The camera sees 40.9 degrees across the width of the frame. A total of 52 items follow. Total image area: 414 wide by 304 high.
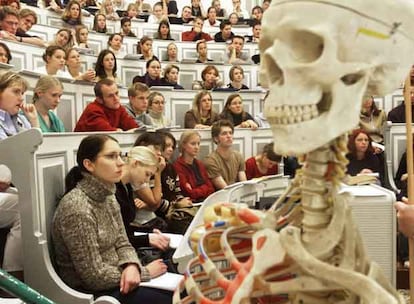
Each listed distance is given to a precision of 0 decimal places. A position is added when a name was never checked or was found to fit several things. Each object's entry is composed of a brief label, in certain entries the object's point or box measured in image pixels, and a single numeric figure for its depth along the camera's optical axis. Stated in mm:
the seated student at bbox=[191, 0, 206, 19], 11391
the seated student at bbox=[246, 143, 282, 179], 5148
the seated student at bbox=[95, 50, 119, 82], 5520
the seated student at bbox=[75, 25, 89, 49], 7102
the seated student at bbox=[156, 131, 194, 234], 3584
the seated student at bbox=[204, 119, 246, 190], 4785
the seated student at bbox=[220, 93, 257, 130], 5953
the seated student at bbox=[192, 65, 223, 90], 7078
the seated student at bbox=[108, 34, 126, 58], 7547
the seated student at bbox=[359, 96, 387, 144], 4930
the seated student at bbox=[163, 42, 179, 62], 8133
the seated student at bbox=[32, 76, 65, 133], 3682
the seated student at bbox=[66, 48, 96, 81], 5426
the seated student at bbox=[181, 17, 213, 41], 9969
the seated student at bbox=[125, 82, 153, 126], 4922
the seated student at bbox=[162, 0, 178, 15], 11523
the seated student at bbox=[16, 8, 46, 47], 5953
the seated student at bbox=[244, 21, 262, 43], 9525
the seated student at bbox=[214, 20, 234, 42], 9875
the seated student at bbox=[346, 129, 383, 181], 4359
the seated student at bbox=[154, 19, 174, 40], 9102
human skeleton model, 911
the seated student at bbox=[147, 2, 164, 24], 10524
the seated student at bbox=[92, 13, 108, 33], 8211
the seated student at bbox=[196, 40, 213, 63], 8383
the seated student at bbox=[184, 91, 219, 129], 5633
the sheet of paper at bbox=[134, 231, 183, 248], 2915
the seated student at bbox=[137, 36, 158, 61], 7656
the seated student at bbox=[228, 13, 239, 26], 11000
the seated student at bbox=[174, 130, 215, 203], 4250
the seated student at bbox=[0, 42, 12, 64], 4062
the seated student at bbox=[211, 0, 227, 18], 11883
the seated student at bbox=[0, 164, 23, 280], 2248
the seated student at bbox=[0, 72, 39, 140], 2980
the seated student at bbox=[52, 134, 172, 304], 2236
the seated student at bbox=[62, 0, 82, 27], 7414
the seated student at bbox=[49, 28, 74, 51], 5828
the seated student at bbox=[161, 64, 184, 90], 6914
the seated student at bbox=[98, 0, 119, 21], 9516
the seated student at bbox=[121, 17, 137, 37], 8805
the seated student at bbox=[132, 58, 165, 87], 6699
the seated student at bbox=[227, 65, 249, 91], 7555
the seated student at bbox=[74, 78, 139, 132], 4172
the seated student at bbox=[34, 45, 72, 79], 4820
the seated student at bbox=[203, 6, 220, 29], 11047
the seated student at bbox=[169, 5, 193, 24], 10863
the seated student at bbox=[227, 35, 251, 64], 9018
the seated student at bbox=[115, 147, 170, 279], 2525
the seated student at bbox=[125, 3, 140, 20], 10258
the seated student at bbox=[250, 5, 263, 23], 10965
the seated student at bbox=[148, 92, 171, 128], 5332
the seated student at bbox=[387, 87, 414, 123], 5383
